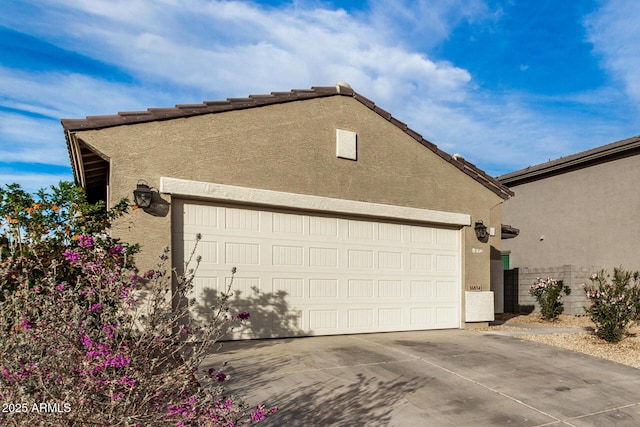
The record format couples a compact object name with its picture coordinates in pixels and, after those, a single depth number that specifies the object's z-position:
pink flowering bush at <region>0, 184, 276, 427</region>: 2.36
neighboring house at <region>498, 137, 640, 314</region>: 14.08
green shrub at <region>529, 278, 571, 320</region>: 12.01
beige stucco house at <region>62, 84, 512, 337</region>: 6.69
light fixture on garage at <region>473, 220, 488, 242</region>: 9.92
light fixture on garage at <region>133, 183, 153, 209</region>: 6.32
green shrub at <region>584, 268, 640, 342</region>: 8.10
